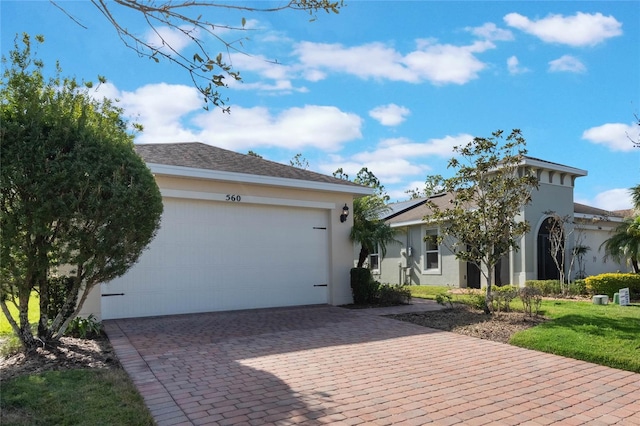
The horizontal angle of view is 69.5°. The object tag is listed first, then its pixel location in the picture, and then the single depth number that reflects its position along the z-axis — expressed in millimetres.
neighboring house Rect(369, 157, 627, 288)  16594
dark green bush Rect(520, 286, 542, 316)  9609
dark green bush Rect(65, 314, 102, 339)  7488
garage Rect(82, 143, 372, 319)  9844
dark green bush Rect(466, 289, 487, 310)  10641
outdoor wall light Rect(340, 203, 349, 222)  12439
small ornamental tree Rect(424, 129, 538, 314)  9859
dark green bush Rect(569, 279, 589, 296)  14344
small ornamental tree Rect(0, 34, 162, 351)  5547
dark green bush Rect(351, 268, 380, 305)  12109
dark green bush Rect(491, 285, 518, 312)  10042
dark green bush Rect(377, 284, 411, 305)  12148
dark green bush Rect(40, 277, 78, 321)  7503
